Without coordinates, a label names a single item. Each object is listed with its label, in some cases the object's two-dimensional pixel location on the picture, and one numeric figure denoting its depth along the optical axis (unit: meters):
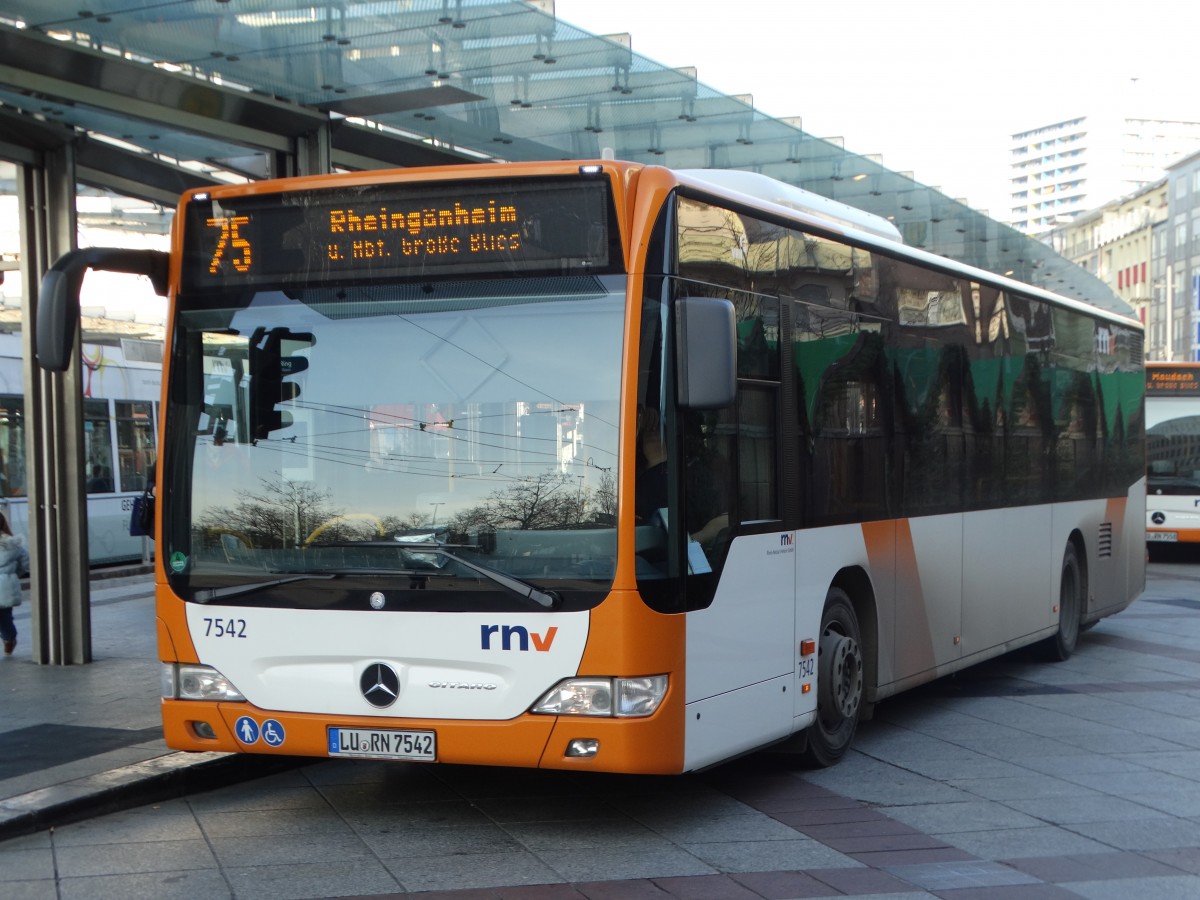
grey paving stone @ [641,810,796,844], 6.76
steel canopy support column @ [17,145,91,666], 11.27
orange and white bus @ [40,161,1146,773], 6.33
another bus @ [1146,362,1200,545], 25.19
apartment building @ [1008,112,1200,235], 189.00
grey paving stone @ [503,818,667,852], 6.60
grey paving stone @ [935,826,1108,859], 6.53
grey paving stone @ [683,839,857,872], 6.25
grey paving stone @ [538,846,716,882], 6.09
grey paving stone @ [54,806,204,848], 6.73
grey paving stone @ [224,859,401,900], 5.84
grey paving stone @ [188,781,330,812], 7.41
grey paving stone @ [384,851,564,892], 5.95
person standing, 11.97
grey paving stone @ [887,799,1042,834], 7.01
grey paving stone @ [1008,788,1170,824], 7.18
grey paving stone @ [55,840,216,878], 6.21
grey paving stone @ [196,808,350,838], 6.88
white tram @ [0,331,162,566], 20.87
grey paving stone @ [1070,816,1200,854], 6.70
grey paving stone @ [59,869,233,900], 5.83
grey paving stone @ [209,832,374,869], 6.36
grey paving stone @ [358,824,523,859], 6.48
